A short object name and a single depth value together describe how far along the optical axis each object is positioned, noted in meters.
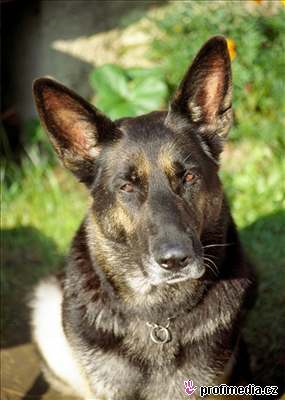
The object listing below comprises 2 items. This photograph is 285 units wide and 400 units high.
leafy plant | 5.95
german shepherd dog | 3.14
